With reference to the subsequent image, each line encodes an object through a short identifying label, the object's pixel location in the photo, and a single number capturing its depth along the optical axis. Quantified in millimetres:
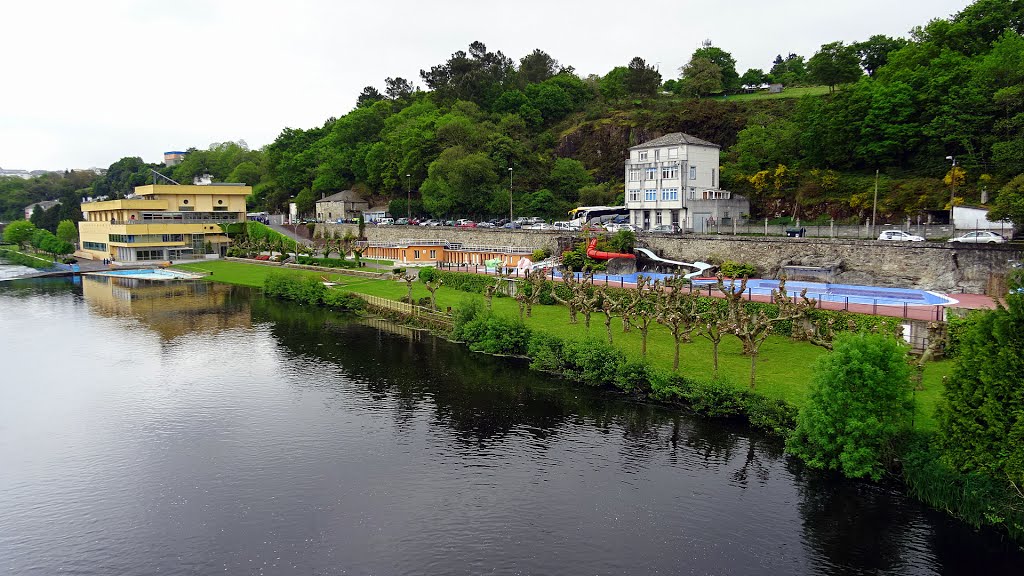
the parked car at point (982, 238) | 44000
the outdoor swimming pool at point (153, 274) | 80312
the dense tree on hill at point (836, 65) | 87125
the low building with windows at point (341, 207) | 107125
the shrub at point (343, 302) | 58594
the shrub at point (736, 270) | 54094
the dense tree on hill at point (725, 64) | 114688
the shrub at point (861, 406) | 23453
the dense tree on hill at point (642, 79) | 108562
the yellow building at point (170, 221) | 92188
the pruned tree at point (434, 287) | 51875
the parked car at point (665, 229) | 64931
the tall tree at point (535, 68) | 124812
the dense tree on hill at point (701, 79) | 106688
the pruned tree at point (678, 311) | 34272
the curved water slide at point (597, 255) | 59781
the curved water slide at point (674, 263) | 55469
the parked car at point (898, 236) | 48281
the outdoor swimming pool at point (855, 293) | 41000
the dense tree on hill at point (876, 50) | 87688
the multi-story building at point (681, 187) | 68938
